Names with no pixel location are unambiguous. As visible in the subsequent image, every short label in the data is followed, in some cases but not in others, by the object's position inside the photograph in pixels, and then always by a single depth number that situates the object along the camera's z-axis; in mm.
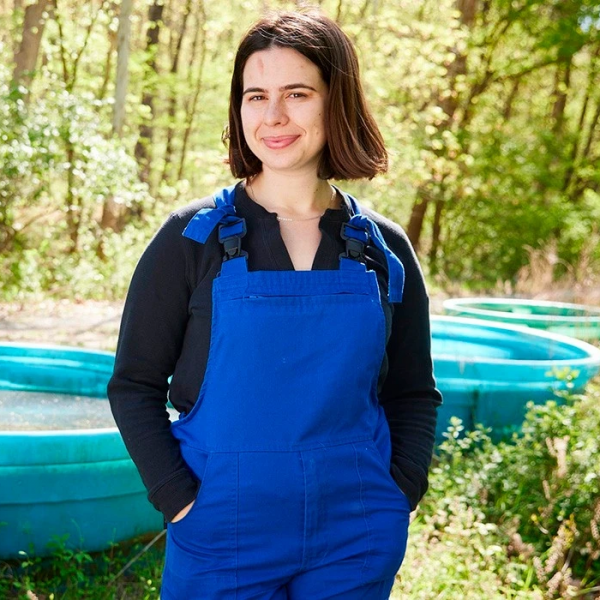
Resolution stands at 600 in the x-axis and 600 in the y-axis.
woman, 1744
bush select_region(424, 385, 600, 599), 3529
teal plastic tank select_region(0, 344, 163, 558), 3145
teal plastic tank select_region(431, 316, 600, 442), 5035
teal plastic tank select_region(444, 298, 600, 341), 7602
